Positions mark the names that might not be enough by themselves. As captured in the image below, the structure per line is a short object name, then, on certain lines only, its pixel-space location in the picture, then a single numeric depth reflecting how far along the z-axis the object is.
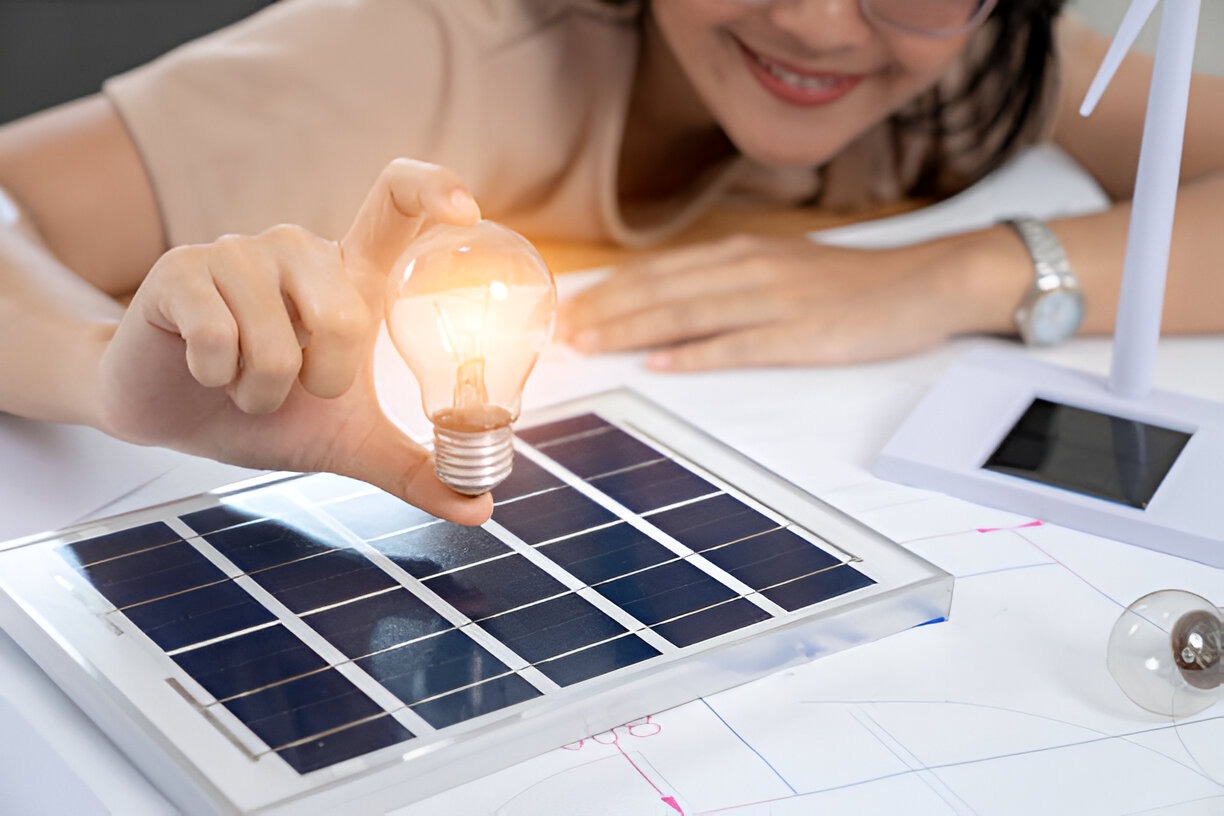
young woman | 1.12
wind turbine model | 1.16
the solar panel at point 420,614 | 0.99
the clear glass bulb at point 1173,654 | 1.04
